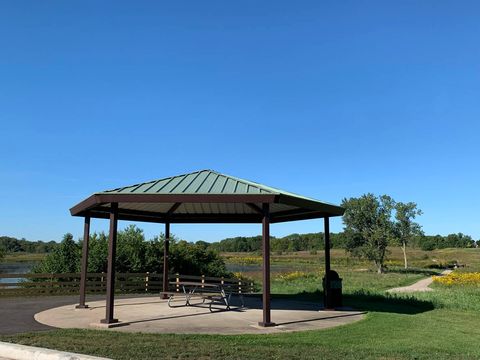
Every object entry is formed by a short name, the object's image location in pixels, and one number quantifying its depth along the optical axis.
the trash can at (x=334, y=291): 13.49
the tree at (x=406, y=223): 60.44
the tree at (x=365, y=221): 57.31
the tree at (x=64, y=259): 22.41
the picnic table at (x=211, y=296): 12.69
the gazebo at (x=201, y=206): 10.19
